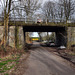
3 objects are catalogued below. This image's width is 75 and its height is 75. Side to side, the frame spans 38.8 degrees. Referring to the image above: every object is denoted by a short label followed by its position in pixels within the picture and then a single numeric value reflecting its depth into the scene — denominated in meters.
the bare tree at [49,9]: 34.83
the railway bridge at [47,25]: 17.59
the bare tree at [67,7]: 19.30
